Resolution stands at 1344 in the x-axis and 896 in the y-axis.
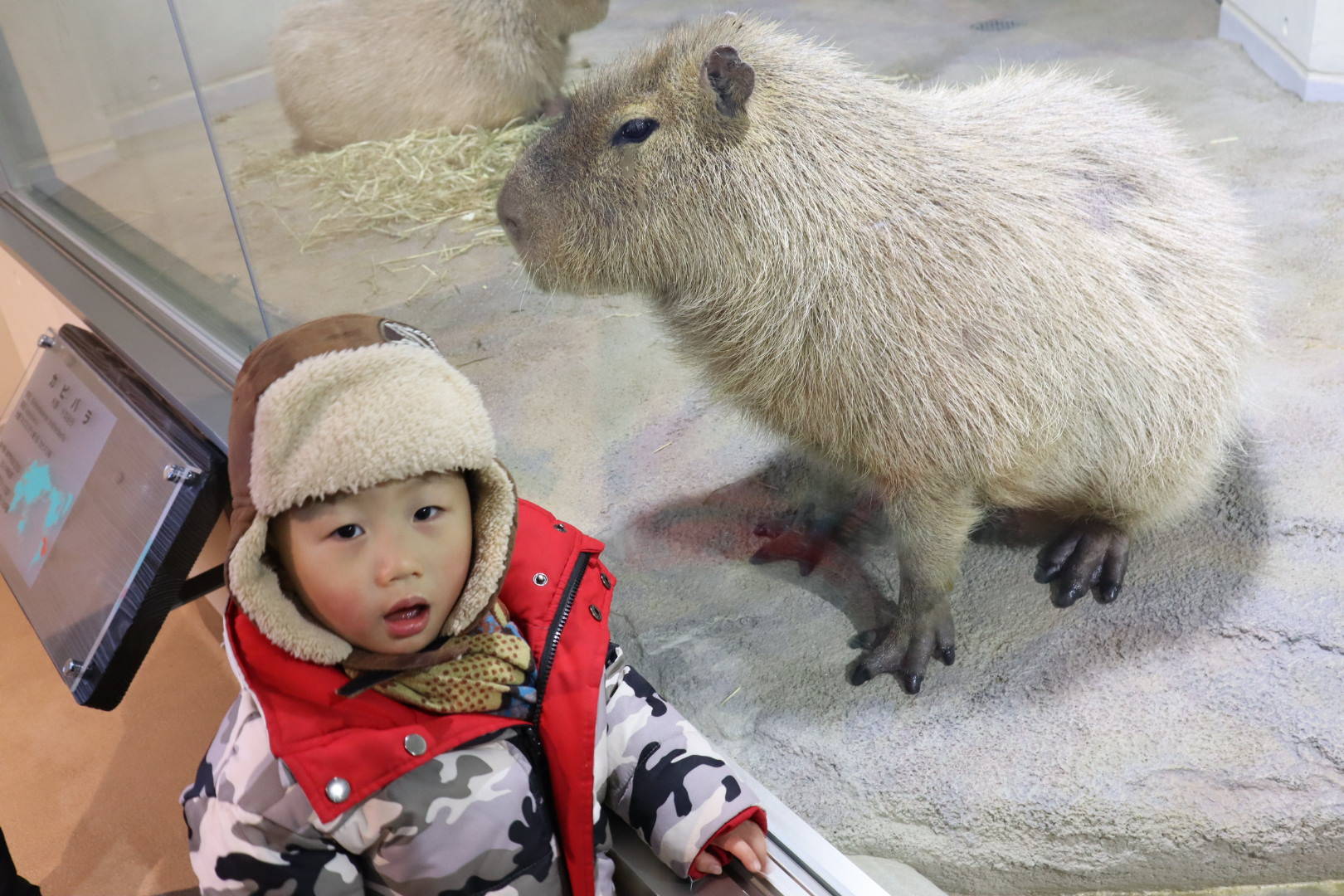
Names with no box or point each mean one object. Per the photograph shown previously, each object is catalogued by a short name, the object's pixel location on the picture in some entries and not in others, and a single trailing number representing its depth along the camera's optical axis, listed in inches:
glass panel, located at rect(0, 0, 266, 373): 81.5
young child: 36.7
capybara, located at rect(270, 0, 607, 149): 88.0
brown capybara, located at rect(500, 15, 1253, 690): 58.9
